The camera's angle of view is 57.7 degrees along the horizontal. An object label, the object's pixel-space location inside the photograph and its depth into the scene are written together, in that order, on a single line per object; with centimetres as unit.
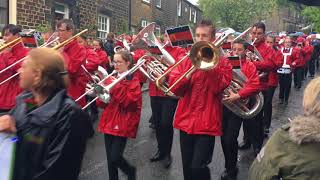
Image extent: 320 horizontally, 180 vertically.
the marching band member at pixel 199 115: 277
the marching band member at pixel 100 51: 629
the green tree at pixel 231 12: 2385
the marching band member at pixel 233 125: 352
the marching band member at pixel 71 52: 382
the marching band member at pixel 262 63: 446
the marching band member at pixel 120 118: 310
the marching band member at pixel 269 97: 489
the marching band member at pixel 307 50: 972
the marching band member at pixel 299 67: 914
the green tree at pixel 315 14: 1474
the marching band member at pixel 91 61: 498
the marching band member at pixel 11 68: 388
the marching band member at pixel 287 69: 715
